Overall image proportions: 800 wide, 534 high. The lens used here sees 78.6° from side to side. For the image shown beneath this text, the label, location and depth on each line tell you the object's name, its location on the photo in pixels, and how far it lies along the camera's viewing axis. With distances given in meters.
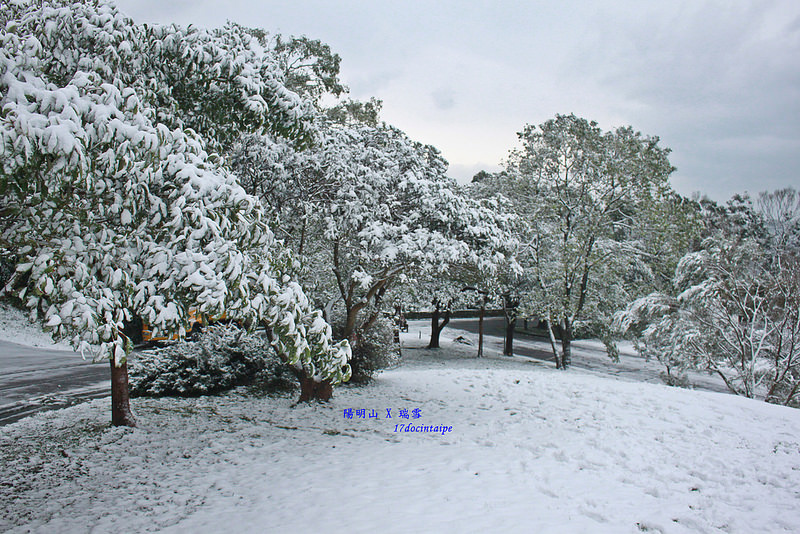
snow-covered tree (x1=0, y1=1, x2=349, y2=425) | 3.34
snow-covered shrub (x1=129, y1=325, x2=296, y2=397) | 9.90
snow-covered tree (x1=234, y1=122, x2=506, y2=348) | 7.54
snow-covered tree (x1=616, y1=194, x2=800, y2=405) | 11.02
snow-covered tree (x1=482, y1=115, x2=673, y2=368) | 16.45
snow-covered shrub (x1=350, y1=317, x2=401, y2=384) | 10.85
